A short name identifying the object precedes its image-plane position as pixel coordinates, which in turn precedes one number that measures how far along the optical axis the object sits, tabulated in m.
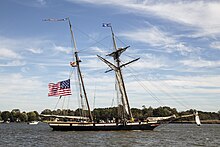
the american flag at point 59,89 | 91.50
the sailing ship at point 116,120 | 100.88
